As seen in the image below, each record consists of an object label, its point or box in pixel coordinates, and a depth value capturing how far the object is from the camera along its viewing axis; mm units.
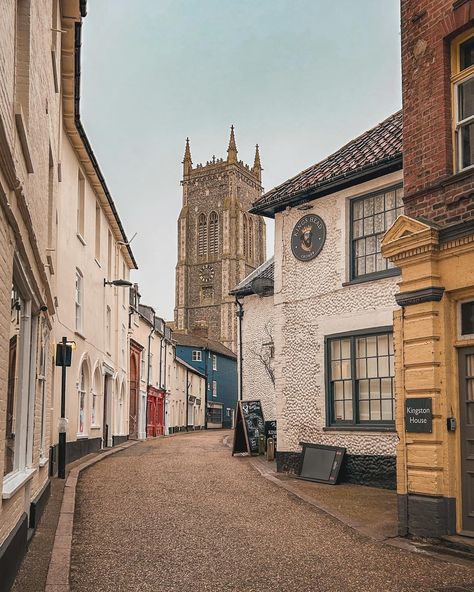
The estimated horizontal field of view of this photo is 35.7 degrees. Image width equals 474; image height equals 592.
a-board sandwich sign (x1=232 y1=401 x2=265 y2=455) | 21375
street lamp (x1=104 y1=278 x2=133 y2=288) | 22406
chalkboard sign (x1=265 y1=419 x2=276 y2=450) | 22092
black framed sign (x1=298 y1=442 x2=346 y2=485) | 15188
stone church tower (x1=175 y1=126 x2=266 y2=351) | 104875
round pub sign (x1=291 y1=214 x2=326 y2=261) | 16672
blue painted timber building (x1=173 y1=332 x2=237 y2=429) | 63719
